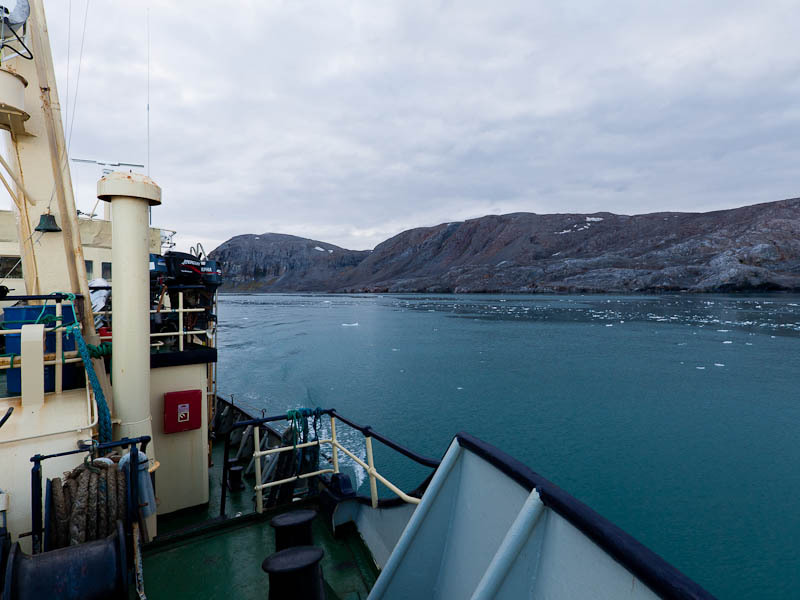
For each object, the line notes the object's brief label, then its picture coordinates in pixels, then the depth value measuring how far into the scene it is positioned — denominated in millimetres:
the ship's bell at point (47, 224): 6438
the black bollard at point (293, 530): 3695
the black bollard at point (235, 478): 7746
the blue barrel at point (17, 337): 5066
